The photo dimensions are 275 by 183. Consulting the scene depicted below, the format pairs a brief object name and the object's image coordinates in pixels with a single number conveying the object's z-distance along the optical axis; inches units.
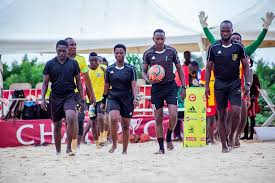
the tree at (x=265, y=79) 964.1
